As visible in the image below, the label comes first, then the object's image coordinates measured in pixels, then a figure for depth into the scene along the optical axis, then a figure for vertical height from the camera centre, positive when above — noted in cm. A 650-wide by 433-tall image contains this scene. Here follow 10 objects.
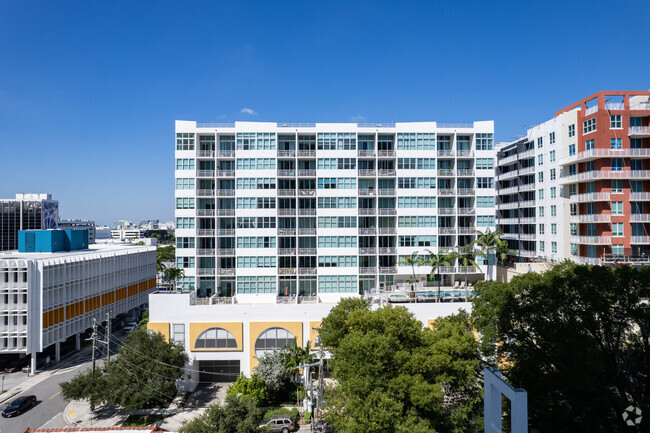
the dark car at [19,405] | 3475 -1775
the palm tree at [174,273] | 5135 -725
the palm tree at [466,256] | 4912 -454
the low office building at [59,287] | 4422 -885
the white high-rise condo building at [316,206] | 5244 +252
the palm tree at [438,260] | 4772 -506
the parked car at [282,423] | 3145 -1750
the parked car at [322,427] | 3138 -1790
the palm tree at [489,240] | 5050 -247
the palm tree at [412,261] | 4858 -521
